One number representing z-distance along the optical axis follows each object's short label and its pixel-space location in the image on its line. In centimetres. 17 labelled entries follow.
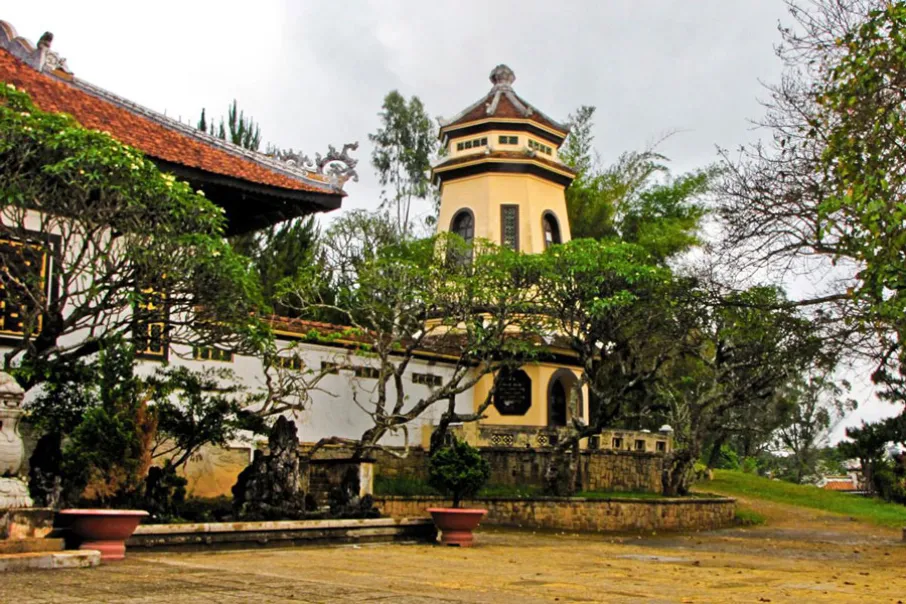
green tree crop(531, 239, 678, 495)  1983
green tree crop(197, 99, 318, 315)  2859
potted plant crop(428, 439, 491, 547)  1509
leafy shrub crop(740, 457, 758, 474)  4466
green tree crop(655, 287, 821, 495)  1484
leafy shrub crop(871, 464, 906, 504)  2989
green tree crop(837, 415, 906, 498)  3114
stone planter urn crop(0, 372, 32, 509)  941
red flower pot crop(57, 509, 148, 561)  961
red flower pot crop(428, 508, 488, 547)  1373
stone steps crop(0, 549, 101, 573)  859
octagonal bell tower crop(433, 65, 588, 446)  2612
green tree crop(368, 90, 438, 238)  3744
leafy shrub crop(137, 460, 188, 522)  1234
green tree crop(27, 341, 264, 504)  1143
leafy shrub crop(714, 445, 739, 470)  4633
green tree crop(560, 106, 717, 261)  3259
